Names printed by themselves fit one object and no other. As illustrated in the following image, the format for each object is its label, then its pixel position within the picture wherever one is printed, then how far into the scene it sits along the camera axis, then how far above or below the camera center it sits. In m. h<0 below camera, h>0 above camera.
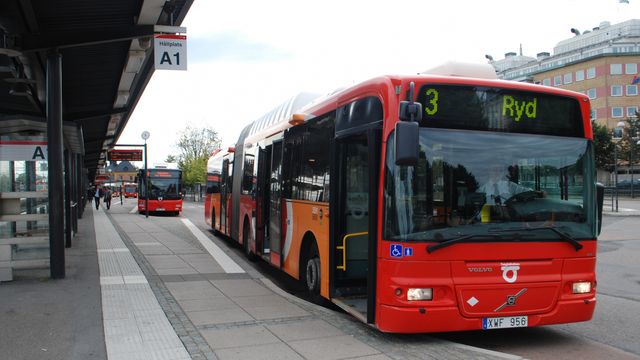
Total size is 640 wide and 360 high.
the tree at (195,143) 77.25 +5.30
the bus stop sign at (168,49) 9.67 +2.31
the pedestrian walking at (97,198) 40.72 -1.16
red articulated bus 5.64 -0.23
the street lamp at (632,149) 55.42 +2.91
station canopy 8.82 +2.57
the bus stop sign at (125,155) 39.12 +1.90
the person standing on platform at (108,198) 40.53 -1.15
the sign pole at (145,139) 29.59 +2.25
